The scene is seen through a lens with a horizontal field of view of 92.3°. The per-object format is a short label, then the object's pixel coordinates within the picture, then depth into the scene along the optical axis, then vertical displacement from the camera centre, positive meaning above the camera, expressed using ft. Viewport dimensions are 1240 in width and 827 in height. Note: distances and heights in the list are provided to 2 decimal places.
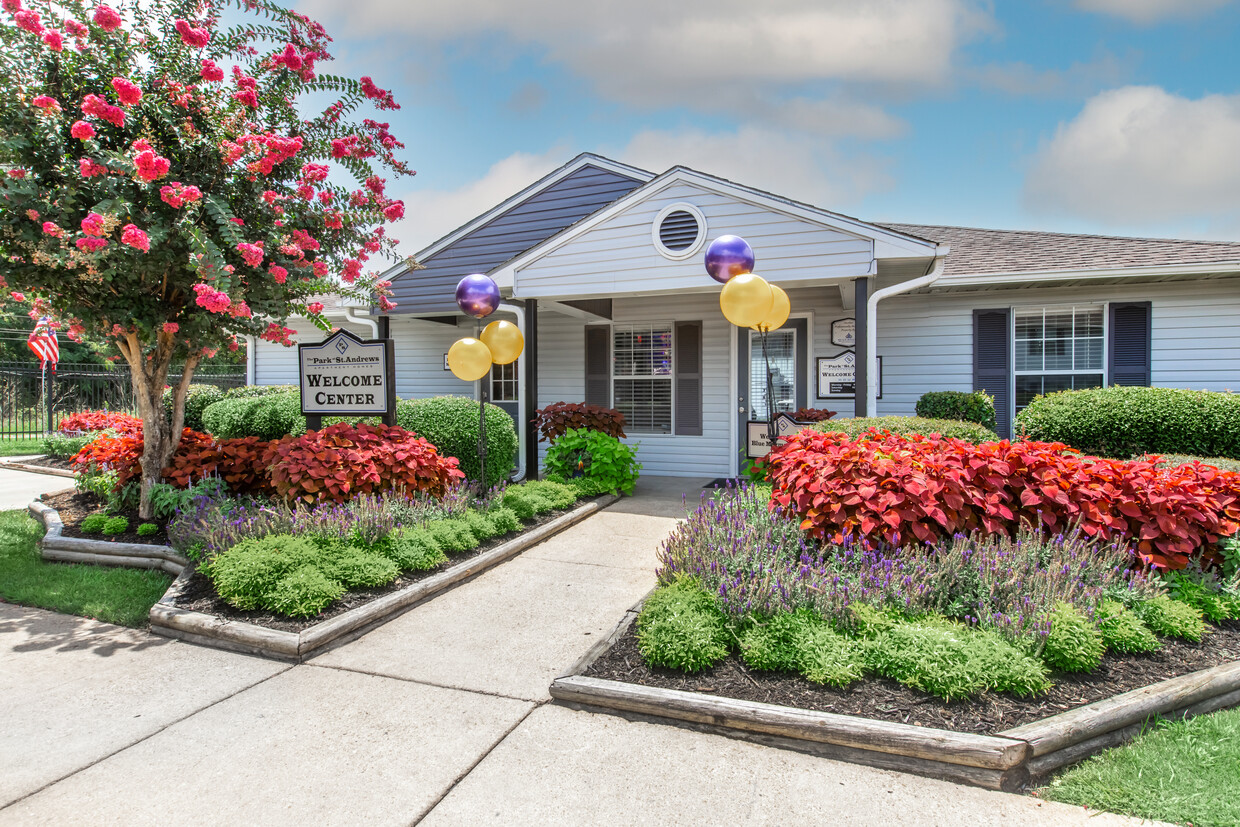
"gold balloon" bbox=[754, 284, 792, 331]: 17.67 +2.46
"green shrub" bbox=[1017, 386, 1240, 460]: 18.40 -1.01
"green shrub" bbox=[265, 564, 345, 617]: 11.41 -3.84
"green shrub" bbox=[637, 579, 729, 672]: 9.30 -3.85
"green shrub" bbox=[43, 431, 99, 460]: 32.99 -2.58
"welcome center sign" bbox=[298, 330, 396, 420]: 18.86 +0.67
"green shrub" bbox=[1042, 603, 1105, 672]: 8.80 -3.79
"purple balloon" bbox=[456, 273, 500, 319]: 21.77 +3.72
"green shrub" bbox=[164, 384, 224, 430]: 33.09 -0.22
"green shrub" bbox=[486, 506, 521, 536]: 17.42 -3.67
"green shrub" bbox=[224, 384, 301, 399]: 33.09 +0.44
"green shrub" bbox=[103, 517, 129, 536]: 16.70 -3.56
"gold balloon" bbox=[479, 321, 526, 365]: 20.24 +1.92
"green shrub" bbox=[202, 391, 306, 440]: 25.61 -0.81
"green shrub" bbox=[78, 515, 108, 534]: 16.90 -3.52
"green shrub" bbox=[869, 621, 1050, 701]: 8.27 -3.87
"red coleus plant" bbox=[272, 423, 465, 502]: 15.94 -1.88
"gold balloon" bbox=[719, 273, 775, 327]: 17.04 +2.75
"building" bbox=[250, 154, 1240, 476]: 22.38 +3.81
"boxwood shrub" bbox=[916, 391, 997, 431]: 24.08 -0.59
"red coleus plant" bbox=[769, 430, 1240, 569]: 11.41 -2.09
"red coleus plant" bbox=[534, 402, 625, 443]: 25.55 -1.01
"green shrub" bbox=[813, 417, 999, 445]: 18.08 -1.07
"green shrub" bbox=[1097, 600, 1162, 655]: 9.37 -3.82
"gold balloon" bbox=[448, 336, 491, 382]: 19.20 +1.22
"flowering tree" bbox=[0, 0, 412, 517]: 13.69 +5.54
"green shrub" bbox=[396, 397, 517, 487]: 22.00 -1.23
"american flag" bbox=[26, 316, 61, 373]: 40.42 +3.67
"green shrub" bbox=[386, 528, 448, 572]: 14.03 -3.68
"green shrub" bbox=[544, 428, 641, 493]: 23.98 -2.59
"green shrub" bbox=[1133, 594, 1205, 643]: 9.89 -3.84
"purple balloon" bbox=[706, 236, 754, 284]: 19.21 +4.43
